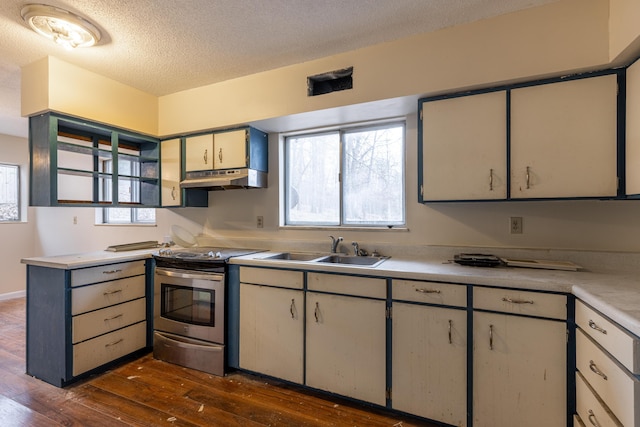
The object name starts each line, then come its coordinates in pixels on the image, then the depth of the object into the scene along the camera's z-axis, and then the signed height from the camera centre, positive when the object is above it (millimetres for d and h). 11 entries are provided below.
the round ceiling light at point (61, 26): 1748 +1165
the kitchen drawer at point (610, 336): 1059 -487
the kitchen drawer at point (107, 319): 2227 -845
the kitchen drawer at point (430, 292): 1709 -463
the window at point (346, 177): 2607 +338
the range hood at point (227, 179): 2662 +320
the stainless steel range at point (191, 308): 2369 -784
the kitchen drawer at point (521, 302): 1519 -464
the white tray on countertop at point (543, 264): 1811 -312
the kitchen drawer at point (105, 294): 2217 -638
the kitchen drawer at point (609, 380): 1064 -670
